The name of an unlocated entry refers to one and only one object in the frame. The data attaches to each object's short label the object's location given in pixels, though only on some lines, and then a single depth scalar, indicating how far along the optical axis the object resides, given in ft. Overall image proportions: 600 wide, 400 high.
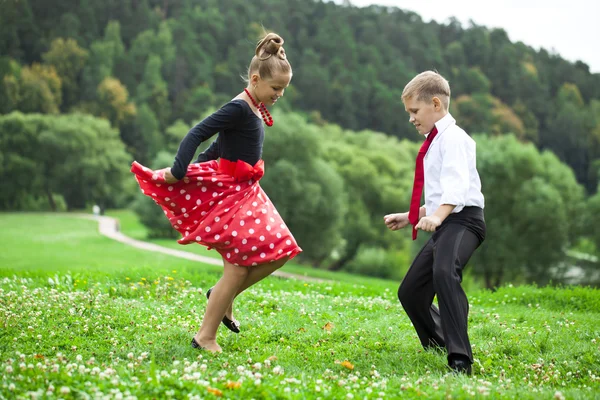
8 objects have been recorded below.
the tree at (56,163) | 223.10
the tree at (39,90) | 260.83
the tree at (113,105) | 285.02
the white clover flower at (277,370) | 15.96
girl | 18.15
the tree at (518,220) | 126.52
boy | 17.63
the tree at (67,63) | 287.28
